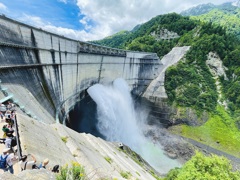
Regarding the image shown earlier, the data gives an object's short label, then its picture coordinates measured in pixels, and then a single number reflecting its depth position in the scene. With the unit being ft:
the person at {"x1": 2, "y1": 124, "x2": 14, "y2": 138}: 28.29
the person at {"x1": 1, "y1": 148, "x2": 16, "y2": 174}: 20.85
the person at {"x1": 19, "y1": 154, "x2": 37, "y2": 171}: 20.58
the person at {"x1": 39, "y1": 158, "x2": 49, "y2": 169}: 21.77
